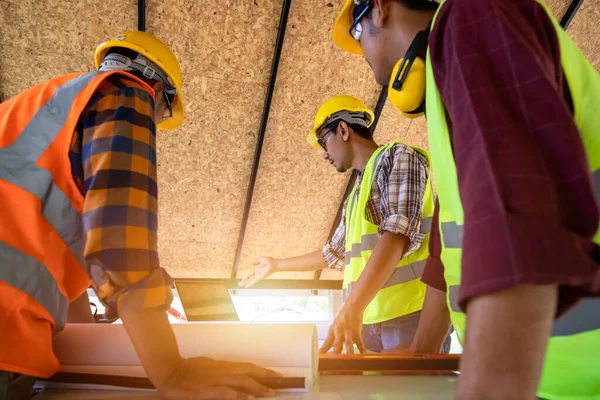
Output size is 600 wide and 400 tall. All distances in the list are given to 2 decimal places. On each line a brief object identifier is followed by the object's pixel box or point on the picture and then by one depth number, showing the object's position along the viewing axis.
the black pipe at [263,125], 3.58
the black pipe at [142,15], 3.42
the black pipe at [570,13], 3.80
